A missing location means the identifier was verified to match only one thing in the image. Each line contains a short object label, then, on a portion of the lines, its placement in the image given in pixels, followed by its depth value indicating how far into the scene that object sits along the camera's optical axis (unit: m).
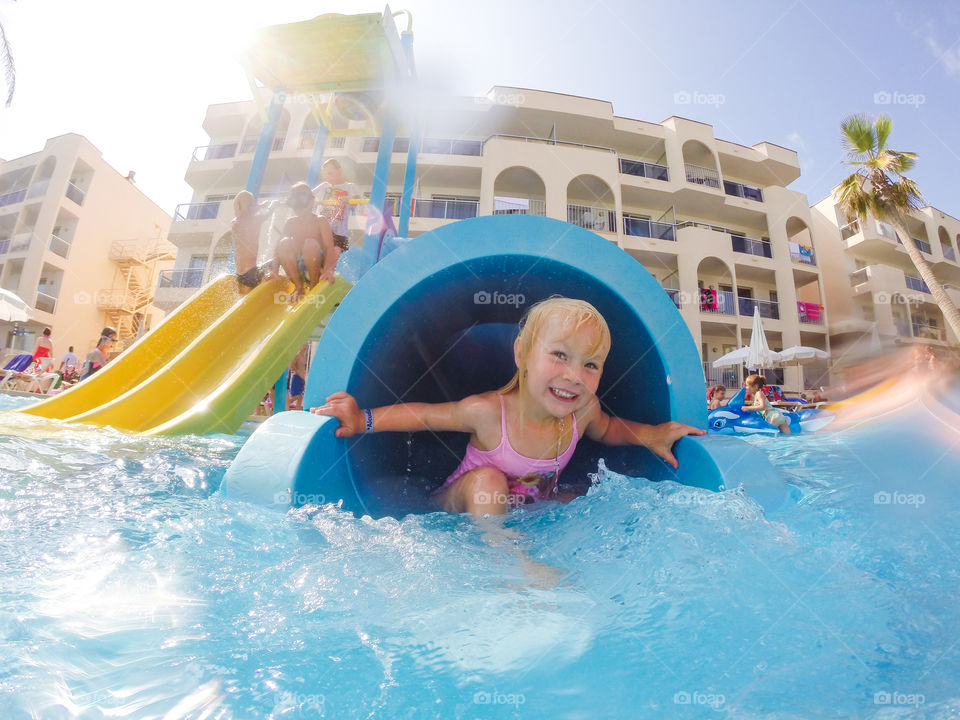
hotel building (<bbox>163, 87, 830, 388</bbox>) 16.22
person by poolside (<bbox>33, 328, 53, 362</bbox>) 11.13
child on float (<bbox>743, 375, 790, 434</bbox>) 7.16
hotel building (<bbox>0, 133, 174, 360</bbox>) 19.08
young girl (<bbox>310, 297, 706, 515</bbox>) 1.93
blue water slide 1.84
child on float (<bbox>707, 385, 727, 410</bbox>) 9.35
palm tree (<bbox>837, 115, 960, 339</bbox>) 14.19
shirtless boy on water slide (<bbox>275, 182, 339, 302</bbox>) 4.80
